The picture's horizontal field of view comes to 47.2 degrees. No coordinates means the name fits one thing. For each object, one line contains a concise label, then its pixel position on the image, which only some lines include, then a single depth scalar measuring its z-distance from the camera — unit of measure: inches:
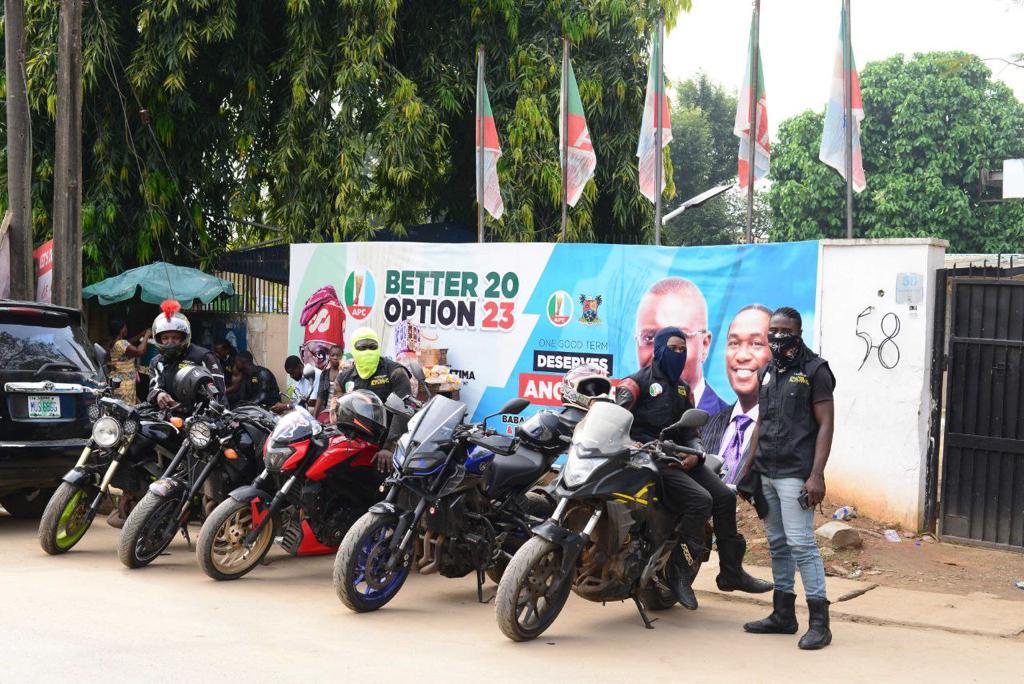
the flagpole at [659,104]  479.7
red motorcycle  293.1
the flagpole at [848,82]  405.1
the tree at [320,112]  618.5
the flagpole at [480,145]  536.1
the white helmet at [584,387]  279.6
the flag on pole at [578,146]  531.2
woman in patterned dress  563.8
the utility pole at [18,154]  507.8
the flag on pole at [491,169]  550.0
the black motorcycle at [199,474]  305.3
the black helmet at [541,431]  283.7
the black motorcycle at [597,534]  237.9
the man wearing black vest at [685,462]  261.6
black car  350.0
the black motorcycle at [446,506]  261.1
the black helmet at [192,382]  337.1
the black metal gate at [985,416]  338.3
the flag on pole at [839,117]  414.0
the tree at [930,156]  1482.5
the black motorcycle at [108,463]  323.9
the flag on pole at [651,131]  489.1
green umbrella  597.6
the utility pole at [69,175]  480.7
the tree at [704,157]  1897.1
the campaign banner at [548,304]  390.6
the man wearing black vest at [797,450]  246.2
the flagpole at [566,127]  516.7
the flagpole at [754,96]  449.7
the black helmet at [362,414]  297.3
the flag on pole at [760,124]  462.9
